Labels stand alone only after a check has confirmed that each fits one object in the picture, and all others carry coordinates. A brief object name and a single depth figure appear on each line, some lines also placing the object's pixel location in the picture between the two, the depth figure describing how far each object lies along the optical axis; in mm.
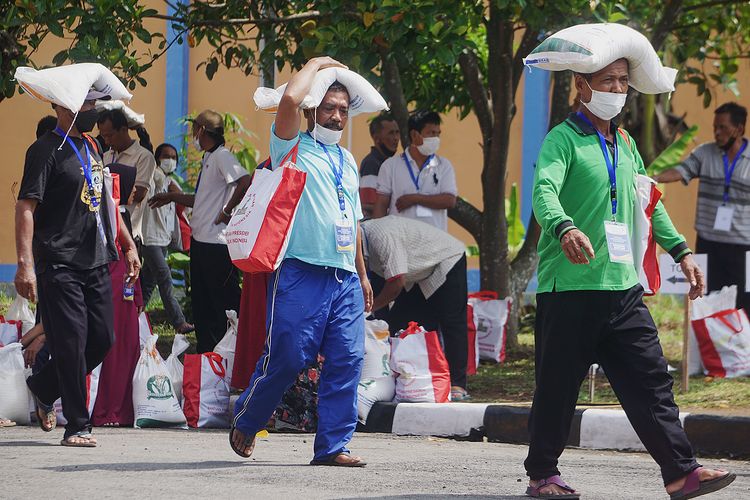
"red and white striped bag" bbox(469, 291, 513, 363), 22359
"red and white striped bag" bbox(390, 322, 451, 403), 17516
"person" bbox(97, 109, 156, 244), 20359
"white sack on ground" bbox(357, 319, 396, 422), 17391
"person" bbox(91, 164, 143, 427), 17344
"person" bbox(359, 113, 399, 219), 21125
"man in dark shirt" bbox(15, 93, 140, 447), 13859
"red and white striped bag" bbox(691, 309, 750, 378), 20203
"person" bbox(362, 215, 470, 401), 17750
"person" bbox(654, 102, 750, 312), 21000
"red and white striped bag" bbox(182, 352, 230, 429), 17531
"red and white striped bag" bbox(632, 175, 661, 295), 11125
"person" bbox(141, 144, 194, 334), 23391
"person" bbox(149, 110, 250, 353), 20312
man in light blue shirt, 12336
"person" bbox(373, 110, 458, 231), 19891
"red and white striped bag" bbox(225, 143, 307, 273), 12102
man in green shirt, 10594
